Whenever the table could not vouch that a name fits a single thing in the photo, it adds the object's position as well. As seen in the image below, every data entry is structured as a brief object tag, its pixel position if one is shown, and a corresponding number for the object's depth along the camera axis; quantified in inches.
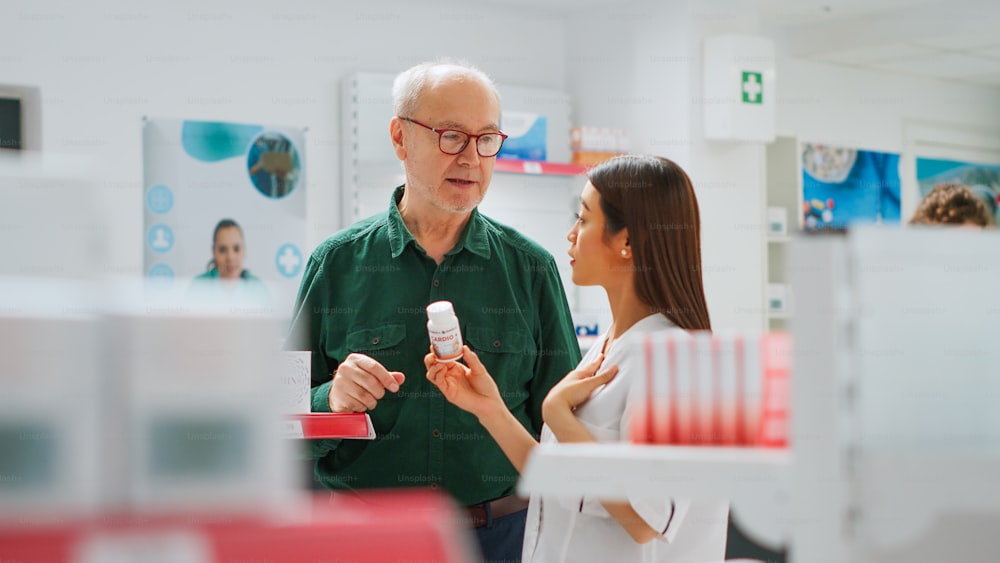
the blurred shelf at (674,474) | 47.0
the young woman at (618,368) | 78.1
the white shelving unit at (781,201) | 267.7
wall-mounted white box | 246.7
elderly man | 102.2
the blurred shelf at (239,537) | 34.7
